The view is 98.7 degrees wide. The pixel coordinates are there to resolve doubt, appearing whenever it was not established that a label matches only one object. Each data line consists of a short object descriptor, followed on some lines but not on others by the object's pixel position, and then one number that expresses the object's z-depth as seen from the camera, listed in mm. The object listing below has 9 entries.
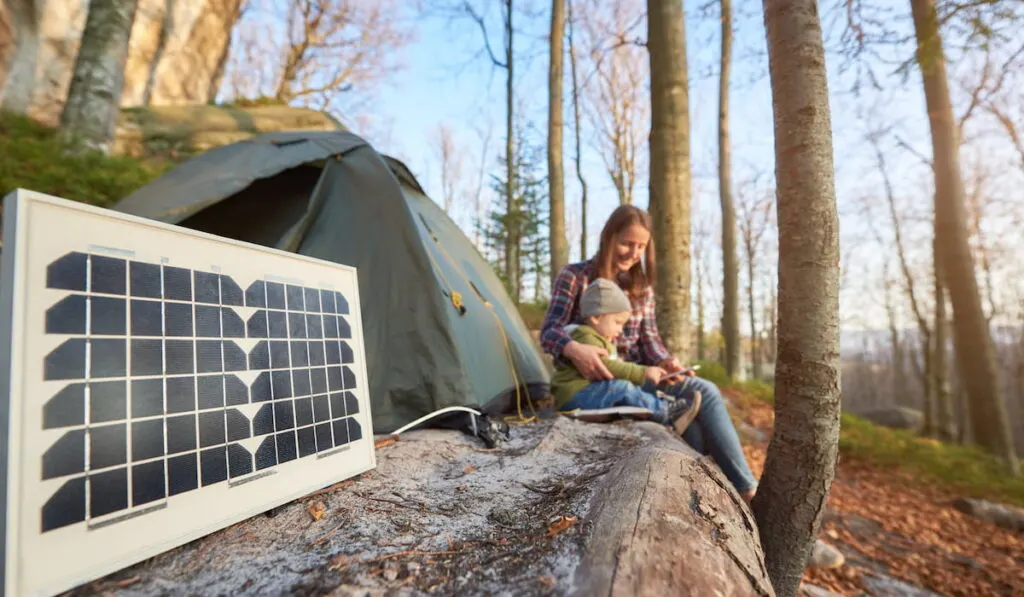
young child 1964
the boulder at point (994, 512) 3582
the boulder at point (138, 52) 5324
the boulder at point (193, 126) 5941
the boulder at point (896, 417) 11437
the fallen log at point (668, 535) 677
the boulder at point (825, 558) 2500
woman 1883
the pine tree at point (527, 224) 10914
